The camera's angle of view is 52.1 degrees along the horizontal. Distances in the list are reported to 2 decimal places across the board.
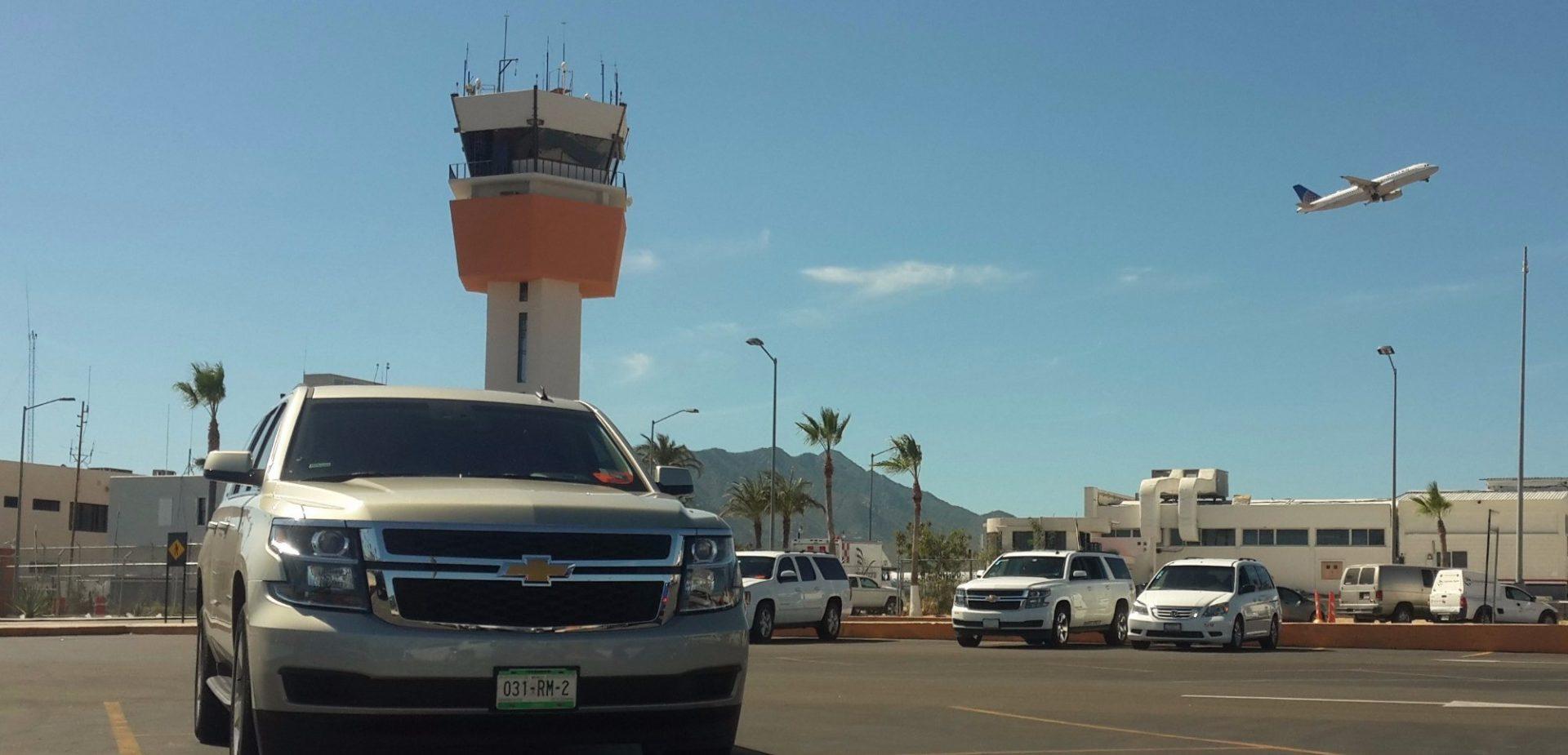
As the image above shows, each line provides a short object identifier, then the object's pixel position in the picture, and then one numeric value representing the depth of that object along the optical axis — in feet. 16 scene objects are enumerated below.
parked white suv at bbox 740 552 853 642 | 101.09
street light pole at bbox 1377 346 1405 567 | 211.41
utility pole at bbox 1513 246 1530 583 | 172.86
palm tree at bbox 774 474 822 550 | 291.99
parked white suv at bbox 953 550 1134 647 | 94.43
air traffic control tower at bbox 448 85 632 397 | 235.40
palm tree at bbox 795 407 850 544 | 263.49
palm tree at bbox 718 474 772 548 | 293.23
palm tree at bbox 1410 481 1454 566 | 266.77
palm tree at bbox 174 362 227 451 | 263.49
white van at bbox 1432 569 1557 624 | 147.23
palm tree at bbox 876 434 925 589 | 261.03
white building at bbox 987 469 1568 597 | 268.21
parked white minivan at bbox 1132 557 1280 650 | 90.38
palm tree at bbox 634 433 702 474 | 286.17
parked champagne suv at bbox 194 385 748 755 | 21.84
